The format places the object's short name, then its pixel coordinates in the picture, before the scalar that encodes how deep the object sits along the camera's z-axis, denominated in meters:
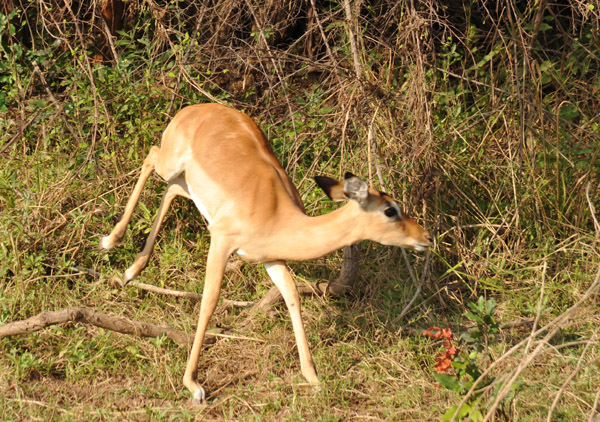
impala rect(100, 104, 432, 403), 8.66
